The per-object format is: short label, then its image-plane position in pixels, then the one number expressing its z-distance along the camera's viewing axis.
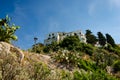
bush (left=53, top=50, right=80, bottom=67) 10.77
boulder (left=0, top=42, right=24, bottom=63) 8.42
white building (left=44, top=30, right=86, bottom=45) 36.46
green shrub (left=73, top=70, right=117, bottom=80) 8.81
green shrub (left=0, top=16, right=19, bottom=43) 9.28
